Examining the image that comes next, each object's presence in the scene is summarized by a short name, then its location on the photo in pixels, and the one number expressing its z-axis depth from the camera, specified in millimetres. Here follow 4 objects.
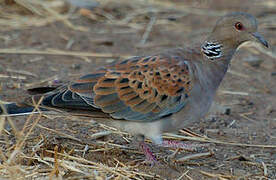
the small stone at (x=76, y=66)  11974
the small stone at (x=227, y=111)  10204
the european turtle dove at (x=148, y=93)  7512
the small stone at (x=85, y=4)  15148
